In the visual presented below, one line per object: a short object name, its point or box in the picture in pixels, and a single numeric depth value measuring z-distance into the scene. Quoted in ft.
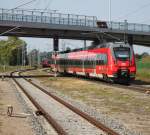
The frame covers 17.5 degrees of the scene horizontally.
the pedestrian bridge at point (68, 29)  206.49
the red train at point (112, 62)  128.67
